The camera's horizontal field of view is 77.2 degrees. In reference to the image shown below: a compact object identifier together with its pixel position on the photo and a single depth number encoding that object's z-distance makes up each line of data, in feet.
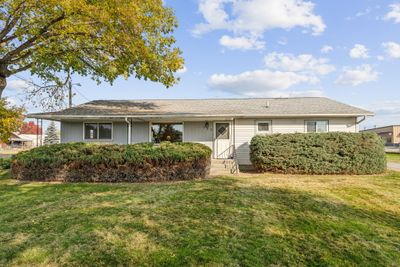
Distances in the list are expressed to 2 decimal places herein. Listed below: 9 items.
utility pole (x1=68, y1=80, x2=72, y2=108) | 58.39
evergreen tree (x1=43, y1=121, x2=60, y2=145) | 147.54
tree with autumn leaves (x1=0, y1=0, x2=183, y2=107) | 28.04
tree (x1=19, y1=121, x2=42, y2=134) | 217.89
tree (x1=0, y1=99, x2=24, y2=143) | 28.80
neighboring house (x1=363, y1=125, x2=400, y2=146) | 176.65
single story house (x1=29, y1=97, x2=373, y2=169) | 41.24
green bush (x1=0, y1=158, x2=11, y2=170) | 39.74
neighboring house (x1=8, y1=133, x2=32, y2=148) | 202.94
